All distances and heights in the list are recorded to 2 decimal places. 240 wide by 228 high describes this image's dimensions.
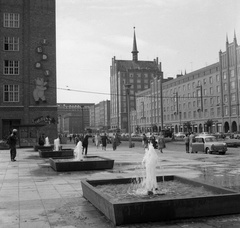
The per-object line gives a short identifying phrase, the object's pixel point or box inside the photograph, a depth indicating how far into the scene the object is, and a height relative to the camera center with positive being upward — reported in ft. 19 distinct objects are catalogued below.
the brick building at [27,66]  161.38 +31.87
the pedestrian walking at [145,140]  118.16 -4.06
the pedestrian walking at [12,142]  69.05 -2.34
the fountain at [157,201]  20.34 -4.88
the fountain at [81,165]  50.52 -5.30
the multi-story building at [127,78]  508.12 +78.19
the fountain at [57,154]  76.33 -5.35
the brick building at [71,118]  459.73 +17.90
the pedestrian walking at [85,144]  89.50 -3.72
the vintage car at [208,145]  88.28 -4.61
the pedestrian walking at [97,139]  138.08 -3.87
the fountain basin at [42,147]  99.22 -5.11
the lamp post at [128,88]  126.21 +15.39
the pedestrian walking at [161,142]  97.74 -3.88
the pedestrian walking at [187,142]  96.50 -3.90
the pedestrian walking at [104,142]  114.99 -4.19
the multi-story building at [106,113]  618.85 +30.42
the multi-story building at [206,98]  257.14 +27.07
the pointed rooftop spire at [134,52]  534.37 +121.56
